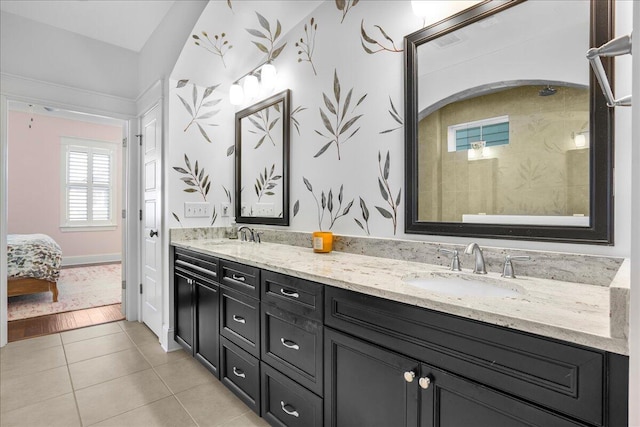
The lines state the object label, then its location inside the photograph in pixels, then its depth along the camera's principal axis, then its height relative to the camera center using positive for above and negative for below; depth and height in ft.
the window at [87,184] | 19.80 +1.71
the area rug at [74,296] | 11.65 -3.47
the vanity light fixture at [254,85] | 8.27 +3.32
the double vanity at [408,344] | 2.42 -1.33
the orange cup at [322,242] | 6.46 -0.60
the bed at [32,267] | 11.82 -2.07
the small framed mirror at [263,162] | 8.13 +1.33
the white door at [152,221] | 9.19 -0.28
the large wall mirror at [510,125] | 3.81 +1.17
